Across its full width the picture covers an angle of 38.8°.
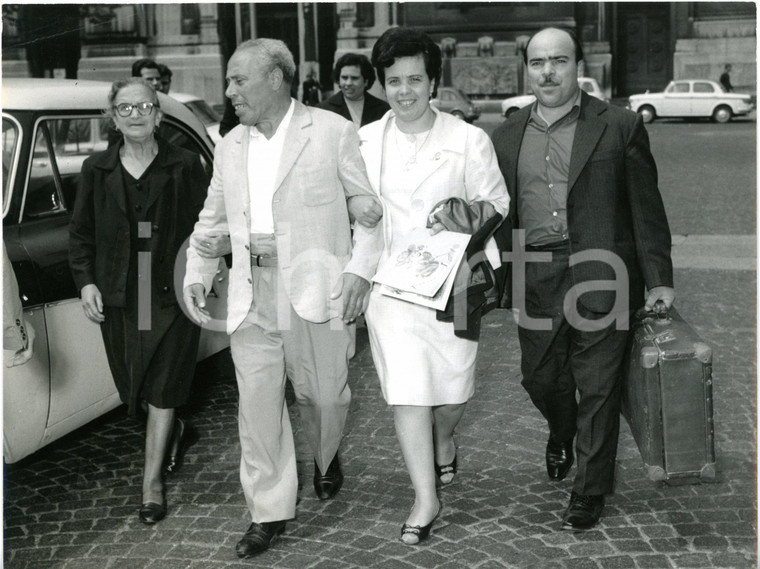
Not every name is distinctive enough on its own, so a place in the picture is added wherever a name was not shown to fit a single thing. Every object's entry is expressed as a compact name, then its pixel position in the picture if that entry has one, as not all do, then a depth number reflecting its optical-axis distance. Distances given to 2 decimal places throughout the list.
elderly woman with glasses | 4.50
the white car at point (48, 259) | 4.49
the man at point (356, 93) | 7.71
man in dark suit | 4.20
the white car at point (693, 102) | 31.52
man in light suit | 4.14
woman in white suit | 4.14
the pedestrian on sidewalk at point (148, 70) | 9.09
